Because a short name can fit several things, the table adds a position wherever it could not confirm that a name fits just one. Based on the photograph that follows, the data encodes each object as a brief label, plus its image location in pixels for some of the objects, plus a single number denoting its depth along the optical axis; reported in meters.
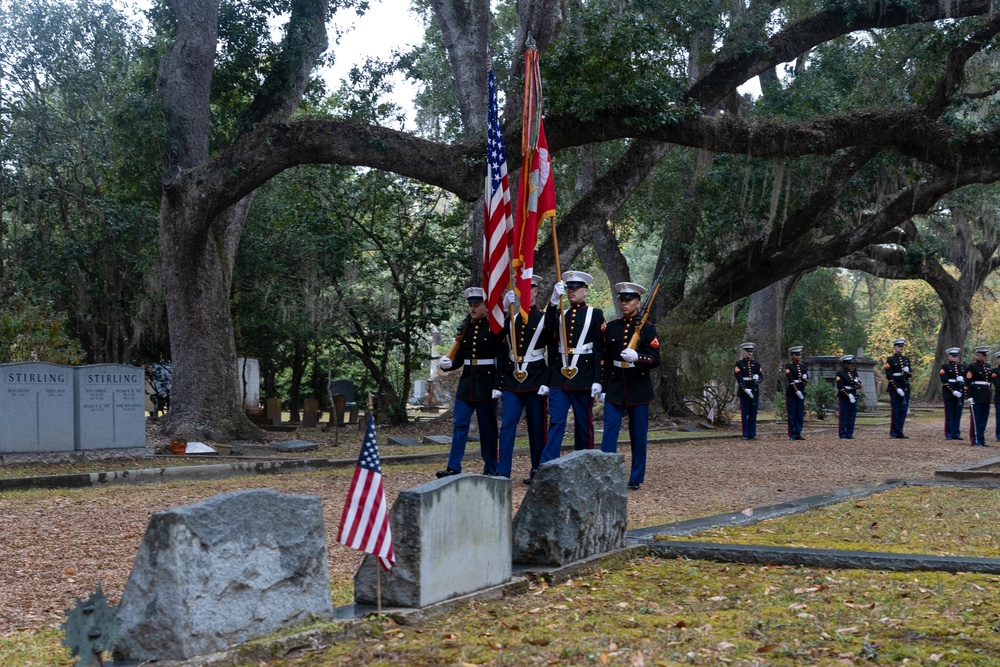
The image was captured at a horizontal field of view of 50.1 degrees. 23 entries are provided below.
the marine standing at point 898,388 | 20.27
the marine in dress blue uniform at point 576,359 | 10.12
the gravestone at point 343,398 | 23.58
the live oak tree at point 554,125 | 14.60
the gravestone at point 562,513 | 5.88
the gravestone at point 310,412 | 24.83
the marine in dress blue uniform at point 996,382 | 19.69
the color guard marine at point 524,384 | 10.02
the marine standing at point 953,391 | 19.91
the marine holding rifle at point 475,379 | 10.42
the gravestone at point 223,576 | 3.89
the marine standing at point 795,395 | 20.19
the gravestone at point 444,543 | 4.83
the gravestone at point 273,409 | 25.78
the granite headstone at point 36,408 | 13.34
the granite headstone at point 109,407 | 14.09
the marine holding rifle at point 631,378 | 10.44
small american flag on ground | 4.62
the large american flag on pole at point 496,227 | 9.12
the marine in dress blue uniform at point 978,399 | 18.97
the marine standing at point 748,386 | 19.80
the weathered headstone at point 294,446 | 15.44
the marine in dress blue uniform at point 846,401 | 20.25
